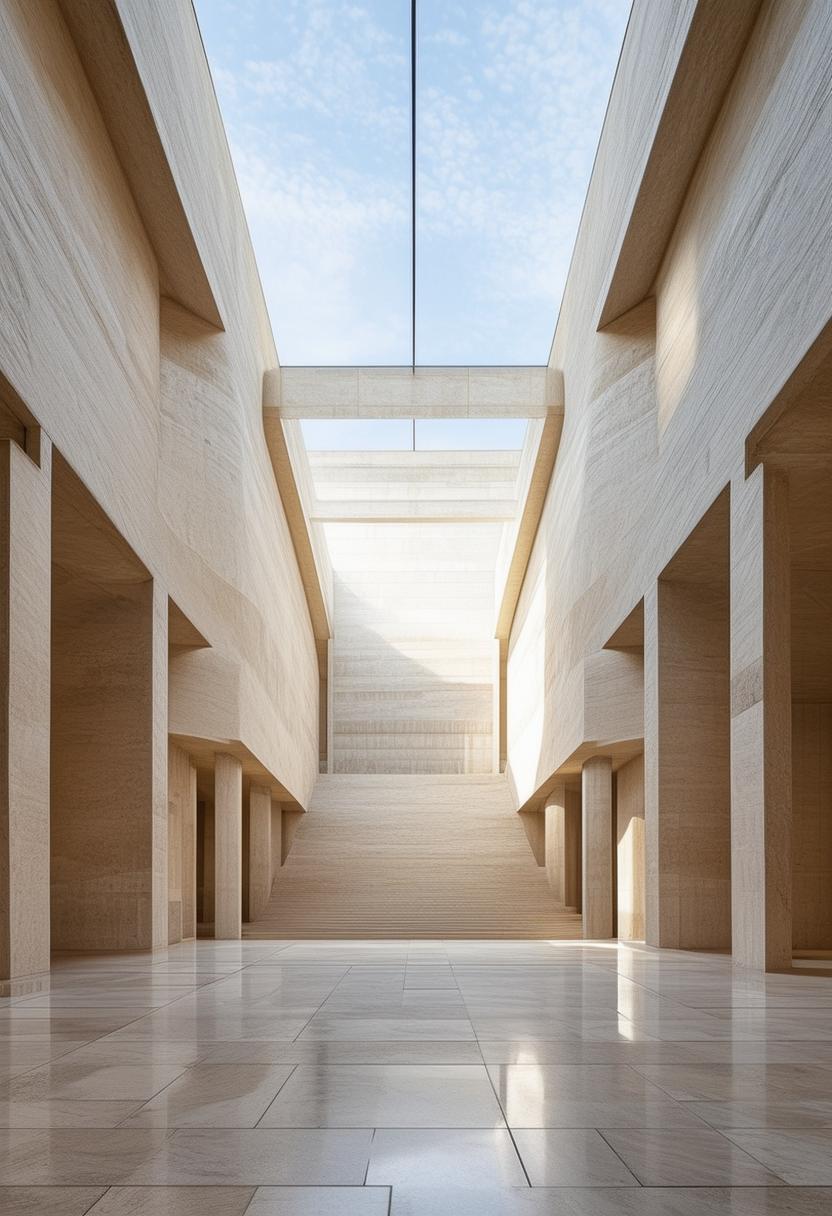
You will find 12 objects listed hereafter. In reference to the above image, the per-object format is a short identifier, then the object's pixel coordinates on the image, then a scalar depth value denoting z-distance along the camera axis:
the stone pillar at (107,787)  14.39
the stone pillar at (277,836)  31.61
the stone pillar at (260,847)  27.36
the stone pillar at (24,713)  8.92
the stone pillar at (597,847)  21.56
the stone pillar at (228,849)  22.12
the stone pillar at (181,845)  19.58
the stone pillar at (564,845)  27.00
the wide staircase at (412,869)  24.64
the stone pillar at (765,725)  10.36
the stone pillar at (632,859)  19.86
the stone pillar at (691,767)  14.89
